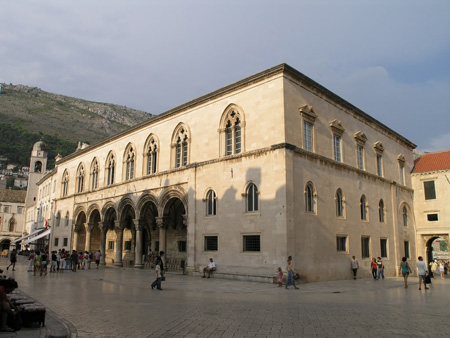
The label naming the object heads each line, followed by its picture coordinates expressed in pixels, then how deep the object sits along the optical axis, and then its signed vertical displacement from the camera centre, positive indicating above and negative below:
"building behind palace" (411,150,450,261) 32.94 +3.44
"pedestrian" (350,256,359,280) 23.55 -1.66
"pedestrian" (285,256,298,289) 17.59 -1.84
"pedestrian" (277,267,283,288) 18.19 -1.86
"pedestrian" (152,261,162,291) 16.42 -1.70
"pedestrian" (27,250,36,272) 26.45 -1.63
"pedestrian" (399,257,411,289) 18.70 -1.49
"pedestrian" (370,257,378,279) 25.03 -1.93
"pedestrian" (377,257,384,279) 25.28 -1.96
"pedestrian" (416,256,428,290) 17.73 -1.41
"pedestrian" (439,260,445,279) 28.48 -2.24
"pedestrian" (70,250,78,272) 27.94 -1.71
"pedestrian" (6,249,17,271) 27.24 -1.37
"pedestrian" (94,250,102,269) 33.14 -1.70
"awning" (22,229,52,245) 45.81 +0.51
